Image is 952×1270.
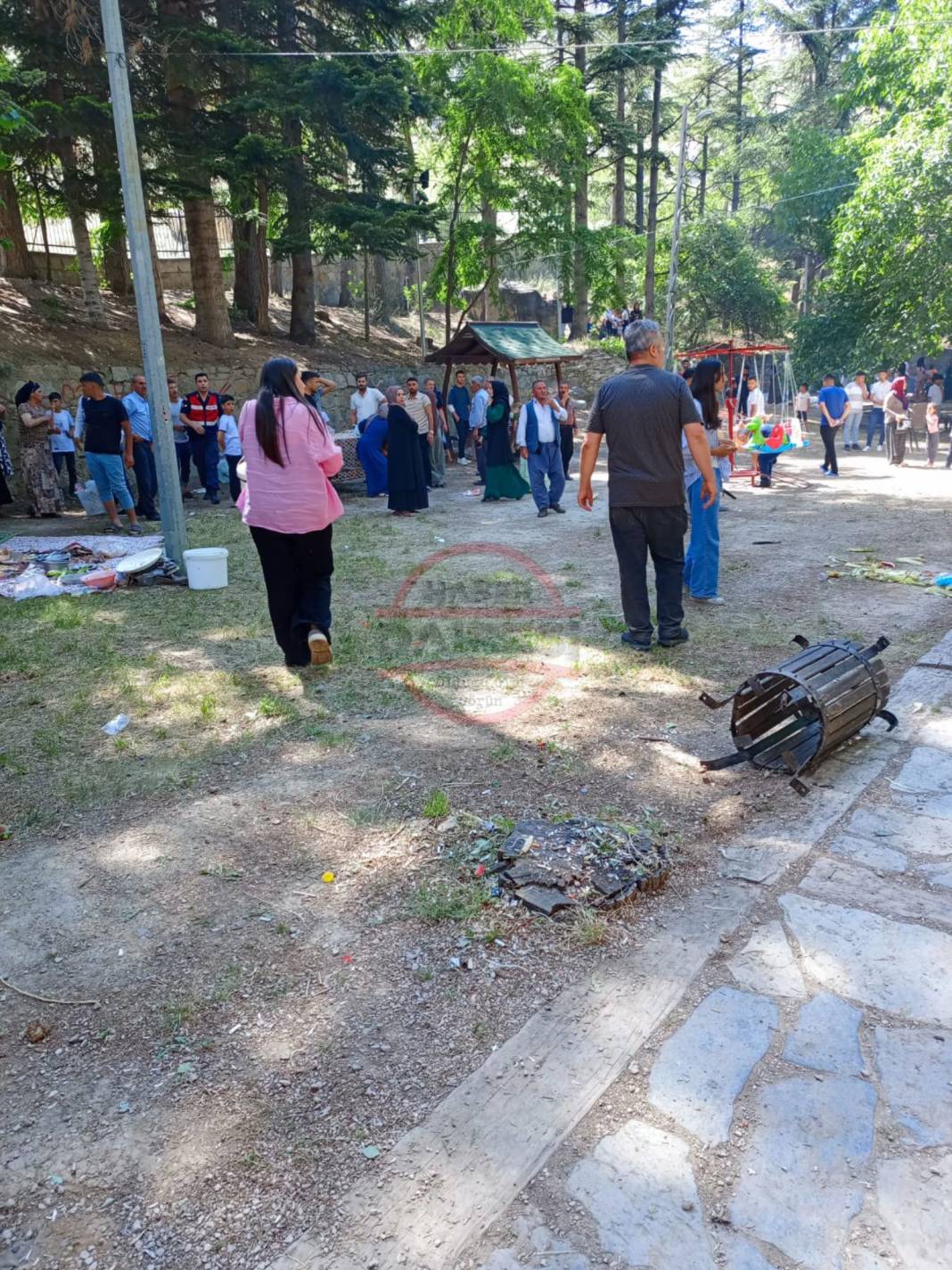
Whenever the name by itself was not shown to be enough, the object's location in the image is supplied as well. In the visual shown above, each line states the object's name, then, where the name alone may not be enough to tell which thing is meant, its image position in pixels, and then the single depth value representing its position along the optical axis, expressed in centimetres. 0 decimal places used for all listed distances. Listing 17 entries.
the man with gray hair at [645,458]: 547
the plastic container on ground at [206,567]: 794
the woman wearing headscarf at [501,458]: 1305
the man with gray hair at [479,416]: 1592
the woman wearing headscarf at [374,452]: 1372
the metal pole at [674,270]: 2139
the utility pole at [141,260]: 787
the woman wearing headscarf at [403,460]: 1244
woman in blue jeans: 662
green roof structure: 1570
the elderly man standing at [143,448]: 1148
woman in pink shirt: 511
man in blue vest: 1134
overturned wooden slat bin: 395
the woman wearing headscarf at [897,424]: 1655
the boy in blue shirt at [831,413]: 1554
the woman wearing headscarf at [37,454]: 1222
